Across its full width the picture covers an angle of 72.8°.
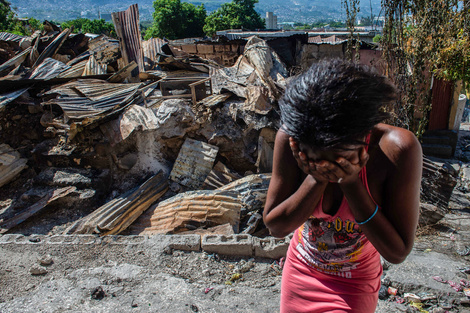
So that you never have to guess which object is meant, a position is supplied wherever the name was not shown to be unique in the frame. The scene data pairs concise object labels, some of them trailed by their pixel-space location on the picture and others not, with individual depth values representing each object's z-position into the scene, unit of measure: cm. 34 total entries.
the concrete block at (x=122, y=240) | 367
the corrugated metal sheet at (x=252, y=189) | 482
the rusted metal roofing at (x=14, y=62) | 783
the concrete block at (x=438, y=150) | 777
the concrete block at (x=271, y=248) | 355
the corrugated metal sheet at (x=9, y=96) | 606
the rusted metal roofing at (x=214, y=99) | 600
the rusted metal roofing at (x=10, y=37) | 1079
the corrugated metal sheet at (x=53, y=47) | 842
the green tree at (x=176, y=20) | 3084
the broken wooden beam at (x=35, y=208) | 511
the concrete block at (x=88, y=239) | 369
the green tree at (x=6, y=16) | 2270
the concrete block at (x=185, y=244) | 360
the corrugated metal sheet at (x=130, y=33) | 830
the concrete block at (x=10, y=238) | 374
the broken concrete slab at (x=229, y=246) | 360
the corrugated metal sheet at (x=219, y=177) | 551
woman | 101
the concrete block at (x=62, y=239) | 369
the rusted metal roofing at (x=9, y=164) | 596
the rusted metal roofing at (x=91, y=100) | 566
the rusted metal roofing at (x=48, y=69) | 761
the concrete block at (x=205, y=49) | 1109
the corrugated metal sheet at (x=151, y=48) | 920
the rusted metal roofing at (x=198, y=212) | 457
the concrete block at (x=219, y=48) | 1109
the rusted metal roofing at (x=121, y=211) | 468
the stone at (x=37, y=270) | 326
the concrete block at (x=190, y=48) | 1116
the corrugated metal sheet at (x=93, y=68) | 770
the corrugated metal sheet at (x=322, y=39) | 1399
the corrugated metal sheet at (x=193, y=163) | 569
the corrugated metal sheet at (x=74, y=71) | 761
